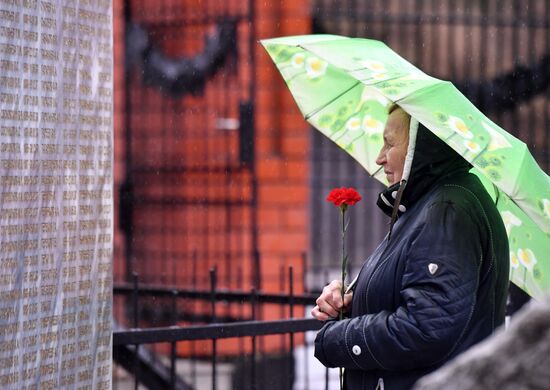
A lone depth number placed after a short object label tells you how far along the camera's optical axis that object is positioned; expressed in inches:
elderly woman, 189.5
